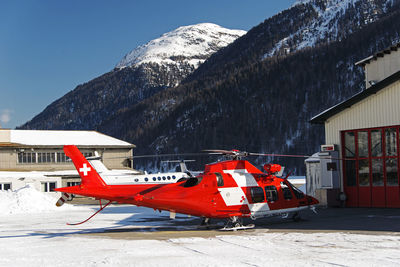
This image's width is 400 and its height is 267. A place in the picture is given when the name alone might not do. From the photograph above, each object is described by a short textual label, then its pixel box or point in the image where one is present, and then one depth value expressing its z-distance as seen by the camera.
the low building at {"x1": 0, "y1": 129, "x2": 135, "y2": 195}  51.09
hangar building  23.62
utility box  25.75
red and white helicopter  17.98
